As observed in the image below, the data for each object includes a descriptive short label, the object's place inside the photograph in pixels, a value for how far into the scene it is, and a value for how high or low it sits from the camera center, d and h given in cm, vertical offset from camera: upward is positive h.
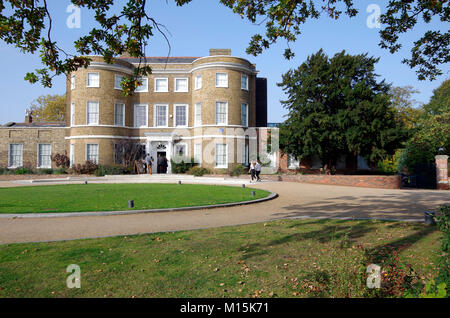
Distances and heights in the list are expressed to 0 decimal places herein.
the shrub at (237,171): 2475 -78
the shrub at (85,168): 2516 -56
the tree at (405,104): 3762 +811
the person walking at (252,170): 2162 -64
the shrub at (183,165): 2678 -27
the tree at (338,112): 2150 +417
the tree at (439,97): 4440 +1112
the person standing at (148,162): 2483 +1
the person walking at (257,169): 2127 -51
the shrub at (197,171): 2475 -80
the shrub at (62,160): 2745 +18
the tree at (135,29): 481 +272
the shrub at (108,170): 2448 -72
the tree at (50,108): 4619 +908
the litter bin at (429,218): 658 -134
